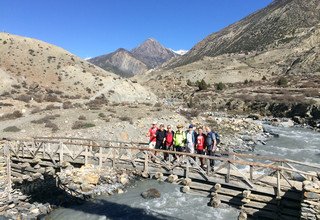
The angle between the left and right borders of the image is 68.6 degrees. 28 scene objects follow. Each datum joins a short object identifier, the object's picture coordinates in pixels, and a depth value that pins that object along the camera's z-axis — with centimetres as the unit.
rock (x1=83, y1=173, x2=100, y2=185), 1365
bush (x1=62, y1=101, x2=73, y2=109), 2966
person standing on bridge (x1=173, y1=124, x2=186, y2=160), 1141
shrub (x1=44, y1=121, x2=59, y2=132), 2086
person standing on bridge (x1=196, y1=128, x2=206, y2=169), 1121
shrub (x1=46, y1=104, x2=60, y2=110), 2794
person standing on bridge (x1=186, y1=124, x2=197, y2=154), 1129
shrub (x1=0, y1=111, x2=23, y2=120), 2398
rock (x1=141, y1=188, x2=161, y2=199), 1253
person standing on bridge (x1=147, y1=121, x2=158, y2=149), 1226
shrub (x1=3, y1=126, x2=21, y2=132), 2045
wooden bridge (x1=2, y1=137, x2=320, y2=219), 891
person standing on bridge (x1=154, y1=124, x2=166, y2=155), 1192
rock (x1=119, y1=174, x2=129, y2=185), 1384
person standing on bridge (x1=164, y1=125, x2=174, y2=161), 1184
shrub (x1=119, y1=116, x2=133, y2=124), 2420
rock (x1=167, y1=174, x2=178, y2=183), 1036
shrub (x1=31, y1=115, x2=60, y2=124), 2233
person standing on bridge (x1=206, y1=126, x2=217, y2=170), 1109
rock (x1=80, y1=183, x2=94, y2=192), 1329
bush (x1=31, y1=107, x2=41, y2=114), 2599
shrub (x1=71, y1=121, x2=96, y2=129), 2144
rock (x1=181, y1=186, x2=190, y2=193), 1035
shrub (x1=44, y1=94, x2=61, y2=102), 3317
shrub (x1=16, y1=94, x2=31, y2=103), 3132
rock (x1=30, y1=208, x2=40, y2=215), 1154
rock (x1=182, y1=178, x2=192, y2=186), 1025
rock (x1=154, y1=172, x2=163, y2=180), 1061
